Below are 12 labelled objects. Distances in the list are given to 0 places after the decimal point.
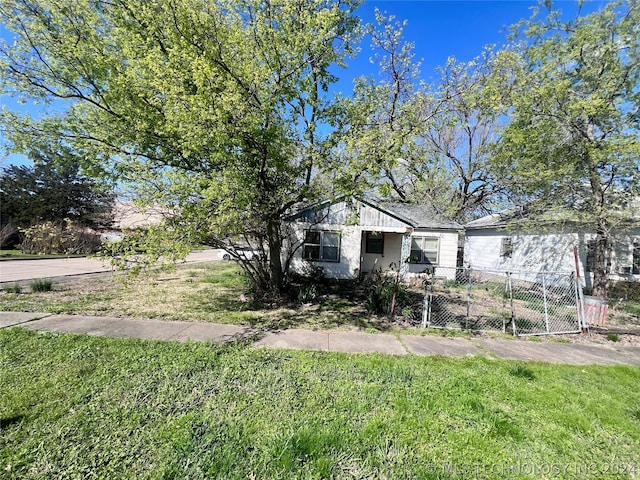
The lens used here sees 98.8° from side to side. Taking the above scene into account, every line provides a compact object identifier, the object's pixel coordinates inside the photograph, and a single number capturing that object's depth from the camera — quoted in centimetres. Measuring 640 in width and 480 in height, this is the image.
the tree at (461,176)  1648
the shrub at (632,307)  888
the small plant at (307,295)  790
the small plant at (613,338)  600
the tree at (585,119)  785
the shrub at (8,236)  1820
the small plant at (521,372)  401
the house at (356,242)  1238
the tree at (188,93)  471
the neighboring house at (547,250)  1138
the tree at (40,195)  2127
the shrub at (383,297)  720
